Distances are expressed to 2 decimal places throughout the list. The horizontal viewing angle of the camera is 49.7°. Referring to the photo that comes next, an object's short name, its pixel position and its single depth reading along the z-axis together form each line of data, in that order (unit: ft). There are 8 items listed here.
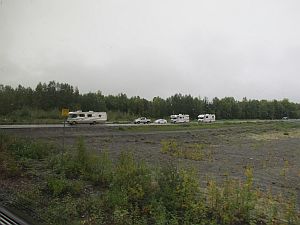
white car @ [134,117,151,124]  215.26
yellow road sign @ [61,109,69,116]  48.60
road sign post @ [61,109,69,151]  48.60
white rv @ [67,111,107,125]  175.01
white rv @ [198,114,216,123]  286.25
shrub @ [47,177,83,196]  30.53
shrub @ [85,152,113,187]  35.23
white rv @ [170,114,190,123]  255.70
